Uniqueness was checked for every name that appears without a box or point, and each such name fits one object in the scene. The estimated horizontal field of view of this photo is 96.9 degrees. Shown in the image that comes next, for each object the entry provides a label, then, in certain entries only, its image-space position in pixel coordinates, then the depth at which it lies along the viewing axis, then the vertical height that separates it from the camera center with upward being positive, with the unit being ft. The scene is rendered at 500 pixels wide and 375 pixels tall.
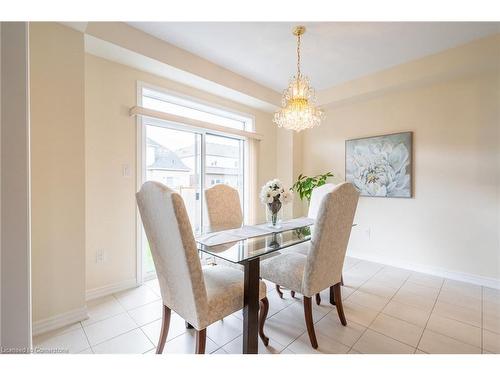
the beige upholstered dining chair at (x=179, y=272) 3.54 -1.57
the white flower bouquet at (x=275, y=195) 6.67 -0.35
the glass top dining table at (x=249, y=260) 4.31 -1.49
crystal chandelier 6.92 +2.42
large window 8.53 +1.39
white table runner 5.54 -1.39
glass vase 6.82 -0.87
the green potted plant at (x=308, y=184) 11.53 -0.01
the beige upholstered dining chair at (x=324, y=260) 4.64 -1.73
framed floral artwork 9.66 +0.90
